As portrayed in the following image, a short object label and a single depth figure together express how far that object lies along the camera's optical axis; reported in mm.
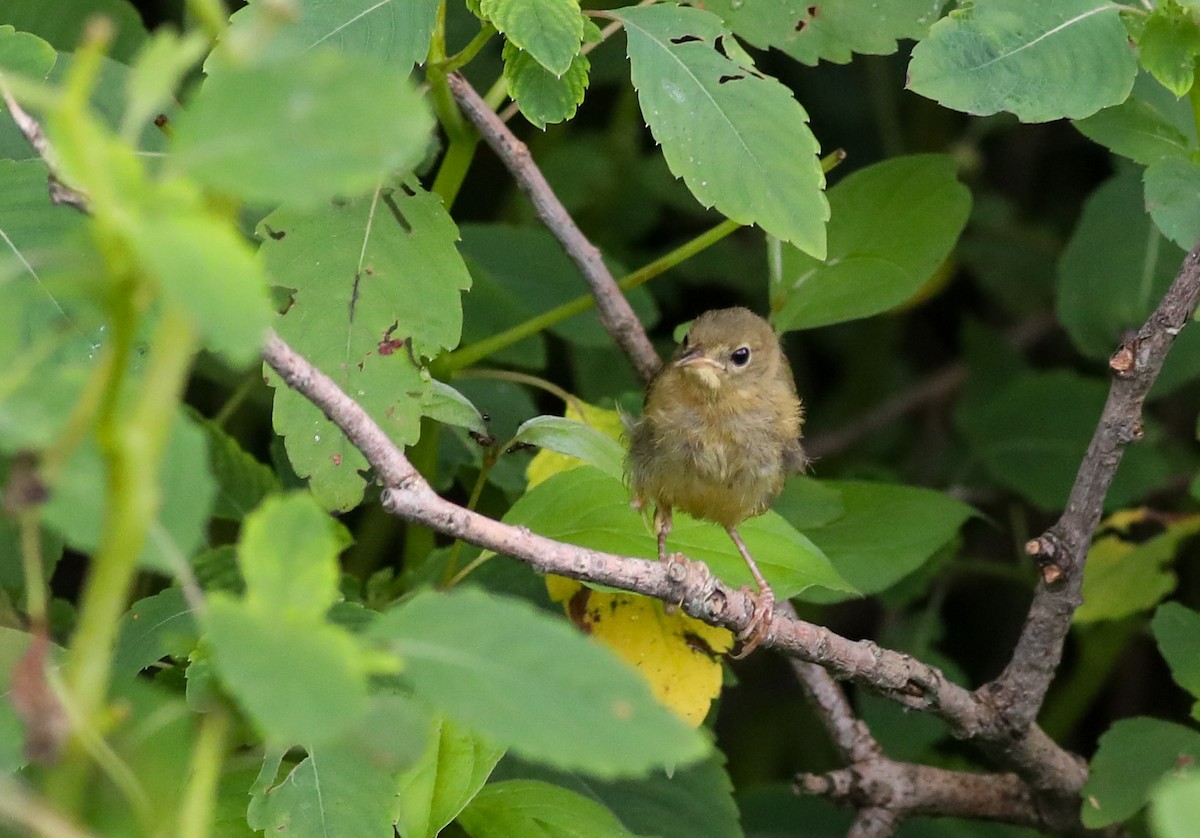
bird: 5461
